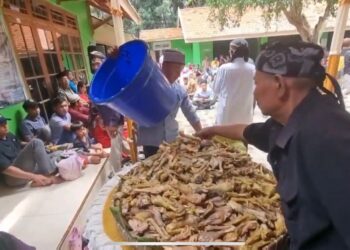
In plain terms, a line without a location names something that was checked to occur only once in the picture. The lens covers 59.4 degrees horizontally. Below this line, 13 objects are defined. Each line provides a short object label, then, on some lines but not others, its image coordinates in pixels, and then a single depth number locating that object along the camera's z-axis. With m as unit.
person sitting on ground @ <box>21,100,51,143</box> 3.83
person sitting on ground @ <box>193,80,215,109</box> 9.15
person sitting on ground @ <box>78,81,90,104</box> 5.84
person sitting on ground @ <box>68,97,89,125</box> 4.91
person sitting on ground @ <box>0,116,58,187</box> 3.16
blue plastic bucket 1.60
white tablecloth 1.33
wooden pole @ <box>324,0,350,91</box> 1.94
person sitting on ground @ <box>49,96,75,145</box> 4.23
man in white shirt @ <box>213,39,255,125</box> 3.20
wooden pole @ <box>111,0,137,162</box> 2.34
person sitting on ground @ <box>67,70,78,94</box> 5.45
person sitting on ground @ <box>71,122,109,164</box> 4.18
